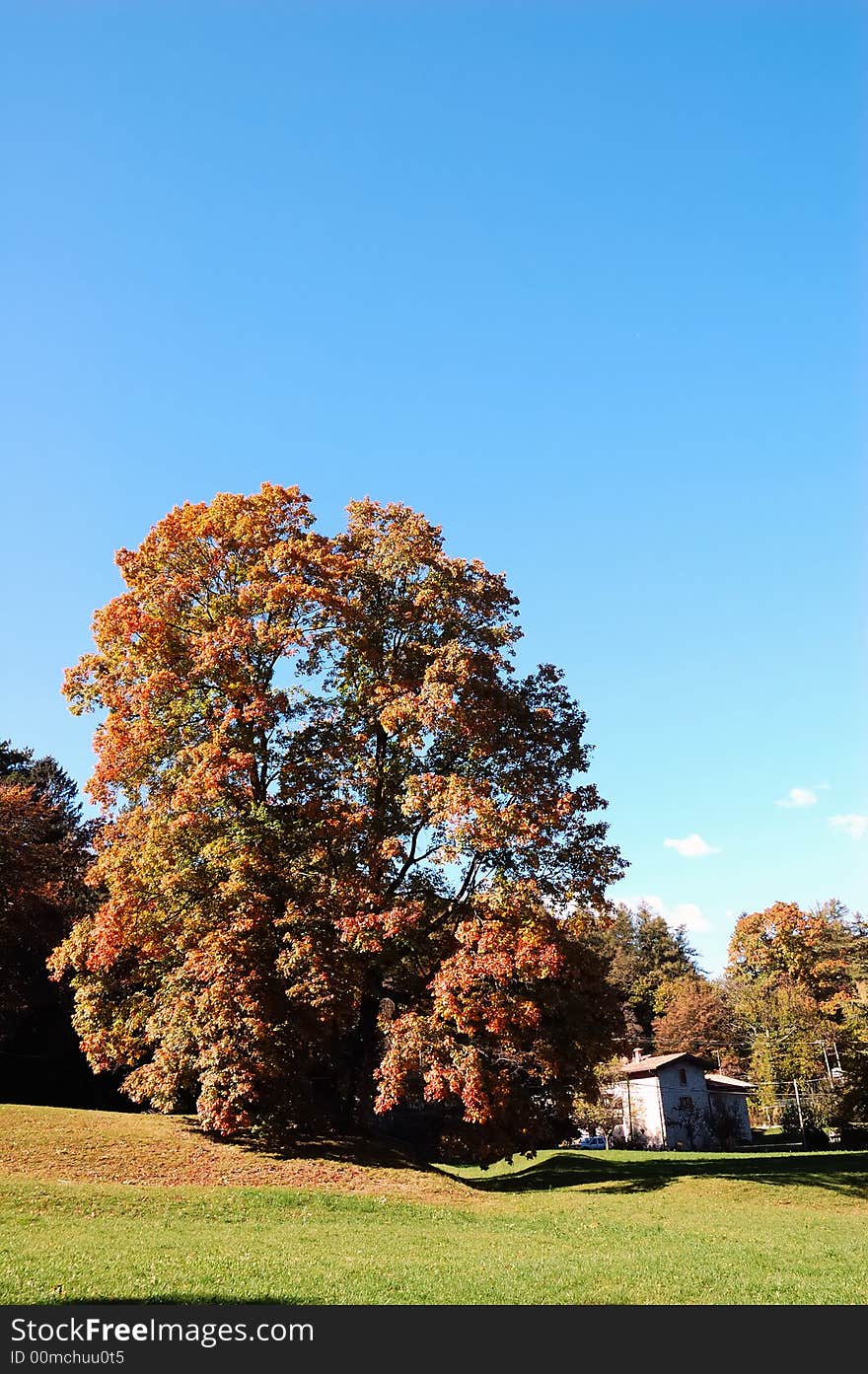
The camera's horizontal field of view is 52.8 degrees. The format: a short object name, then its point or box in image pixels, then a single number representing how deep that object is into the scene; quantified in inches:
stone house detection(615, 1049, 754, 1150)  2018.9
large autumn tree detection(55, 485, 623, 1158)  812.0
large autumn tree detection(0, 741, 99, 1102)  1322.6
